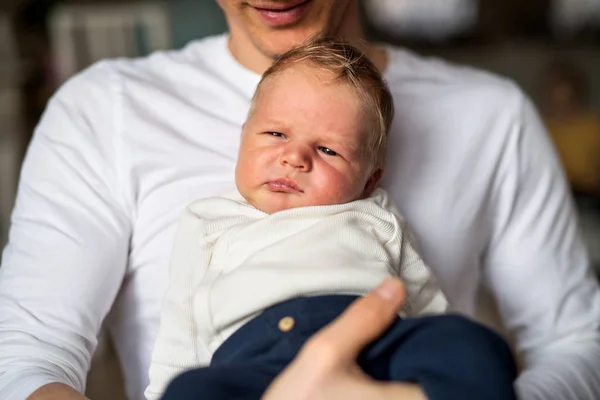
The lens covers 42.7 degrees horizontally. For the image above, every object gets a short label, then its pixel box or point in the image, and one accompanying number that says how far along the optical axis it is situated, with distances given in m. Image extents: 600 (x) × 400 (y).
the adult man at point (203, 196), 1.09
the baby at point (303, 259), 0.78
